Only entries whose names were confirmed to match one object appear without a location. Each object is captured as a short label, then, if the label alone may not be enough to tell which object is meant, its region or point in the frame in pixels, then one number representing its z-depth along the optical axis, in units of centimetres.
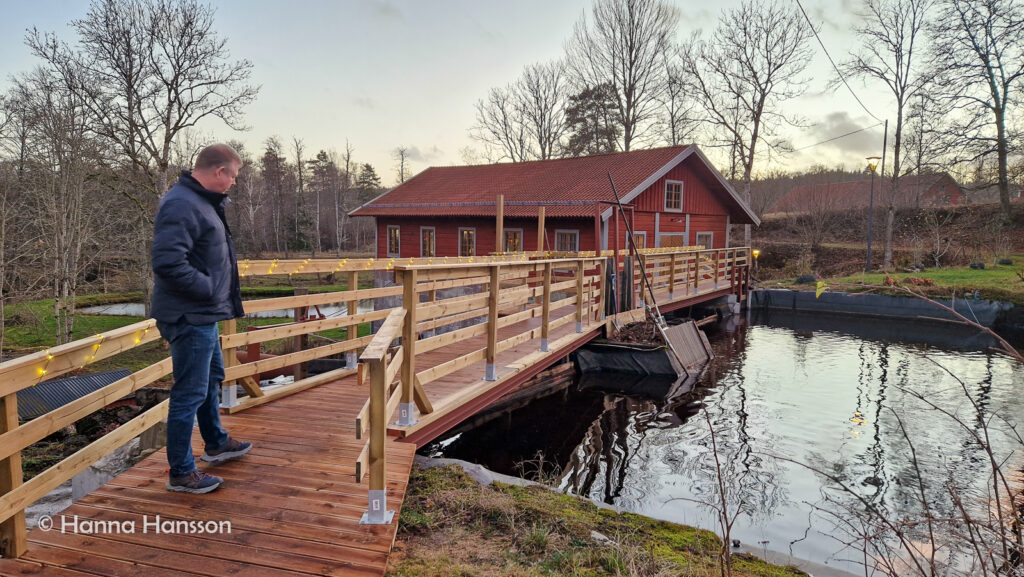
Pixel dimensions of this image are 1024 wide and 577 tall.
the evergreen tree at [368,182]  5278
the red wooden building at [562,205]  1802
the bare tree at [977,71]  2223
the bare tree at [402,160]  6131
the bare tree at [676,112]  2917
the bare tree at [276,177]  4366
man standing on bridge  292
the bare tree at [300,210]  4125
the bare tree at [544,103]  3544
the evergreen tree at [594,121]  3089
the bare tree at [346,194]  4764
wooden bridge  257
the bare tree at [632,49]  2902
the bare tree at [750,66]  2658
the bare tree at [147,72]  1426
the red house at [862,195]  3077
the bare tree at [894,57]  2438
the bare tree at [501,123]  3703
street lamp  1911
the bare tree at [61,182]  1227
